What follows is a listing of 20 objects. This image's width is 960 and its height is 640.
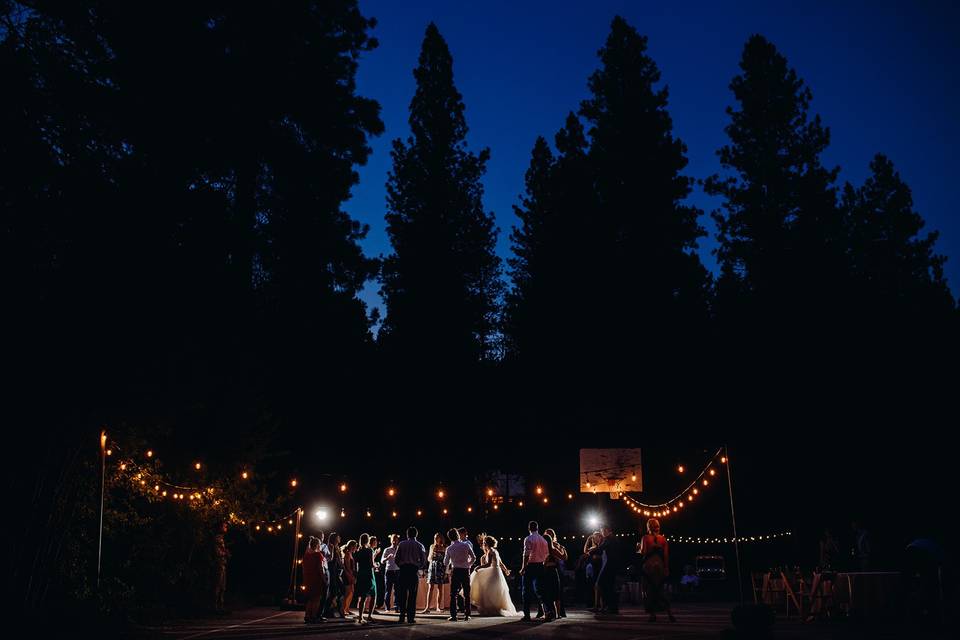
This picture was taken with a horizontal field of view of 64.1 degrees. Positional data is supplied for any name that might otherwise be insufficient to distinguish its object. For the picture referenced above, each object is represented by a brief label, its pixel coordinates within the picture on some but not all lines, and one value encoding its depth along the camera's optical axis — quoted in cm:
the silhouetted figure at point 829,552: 1462
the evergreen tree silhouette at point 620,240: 2859
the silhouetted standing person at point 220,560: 1614
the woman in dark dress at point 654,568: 1218
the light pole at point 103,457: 1042
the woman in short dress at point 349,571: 1430
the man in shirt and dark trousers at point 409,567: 1301
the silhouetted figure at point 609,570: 1441
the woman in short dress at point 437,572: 1658
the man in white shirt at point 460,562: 1387
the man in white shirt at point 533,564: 1289
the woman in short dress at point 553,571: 1315
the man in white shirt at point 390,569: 1539
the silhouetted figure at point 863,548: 1409
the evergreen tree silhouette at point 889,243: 2811
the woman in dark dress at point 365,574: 1388
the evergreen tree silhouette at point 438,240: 2927
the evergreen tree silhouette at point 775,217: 2588
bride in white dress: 1515
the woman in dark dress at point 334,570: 1452
